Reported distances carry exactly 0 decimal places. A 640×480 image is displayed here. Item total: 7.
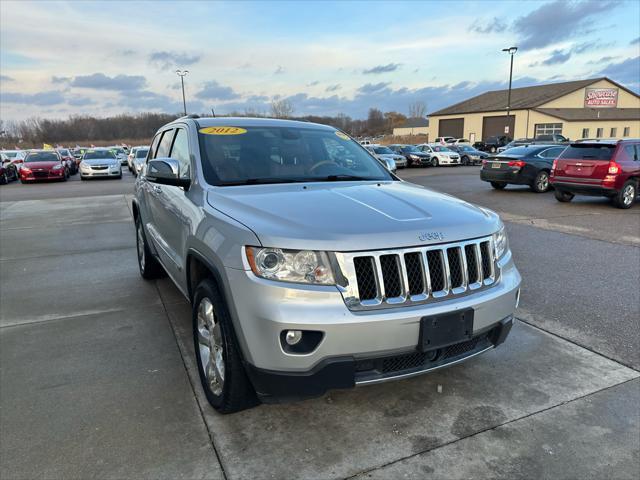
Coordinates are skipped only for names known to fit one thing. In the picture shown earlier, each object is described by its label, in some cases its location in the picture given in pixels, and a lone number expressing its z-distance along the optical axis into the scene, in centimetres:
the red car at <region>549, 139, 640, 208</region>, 1139
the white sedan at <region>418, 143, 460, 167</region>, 3098
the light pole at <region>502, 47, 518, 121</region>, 4188
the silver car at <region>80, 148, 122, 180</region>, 2288
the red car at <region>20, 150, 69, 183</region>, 2192
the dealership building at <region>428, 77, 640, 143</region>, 5341
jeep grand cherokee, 228
